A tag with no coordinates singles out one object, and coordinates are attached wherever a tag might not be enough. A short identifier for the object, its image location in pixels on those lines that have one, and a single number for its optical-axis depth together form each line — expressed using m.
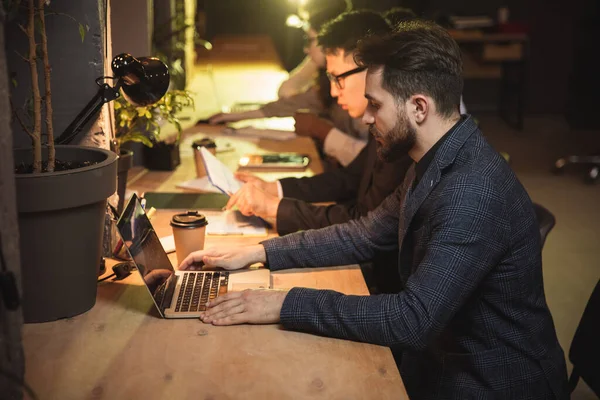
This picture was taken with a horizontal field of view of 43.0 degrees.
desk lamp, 1.87
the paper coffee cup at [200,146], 2.99
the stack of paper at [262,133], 3.97
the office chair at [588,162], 6.19
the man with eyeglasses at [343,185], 2.35
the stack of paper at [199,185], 2.84
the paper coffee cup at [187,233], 1.95
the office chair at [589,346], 1.87
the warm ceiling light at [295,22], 4.86
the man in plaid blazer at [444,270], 1.51
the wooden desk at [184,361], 1.32
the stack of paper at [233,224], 2.29
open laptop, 1.59
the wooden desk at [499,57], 8.01
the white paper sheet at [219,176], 2.41
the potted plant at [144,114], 2.36
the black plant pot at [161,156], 3.12
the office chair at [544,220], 2.19
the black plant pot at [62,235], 1.42
